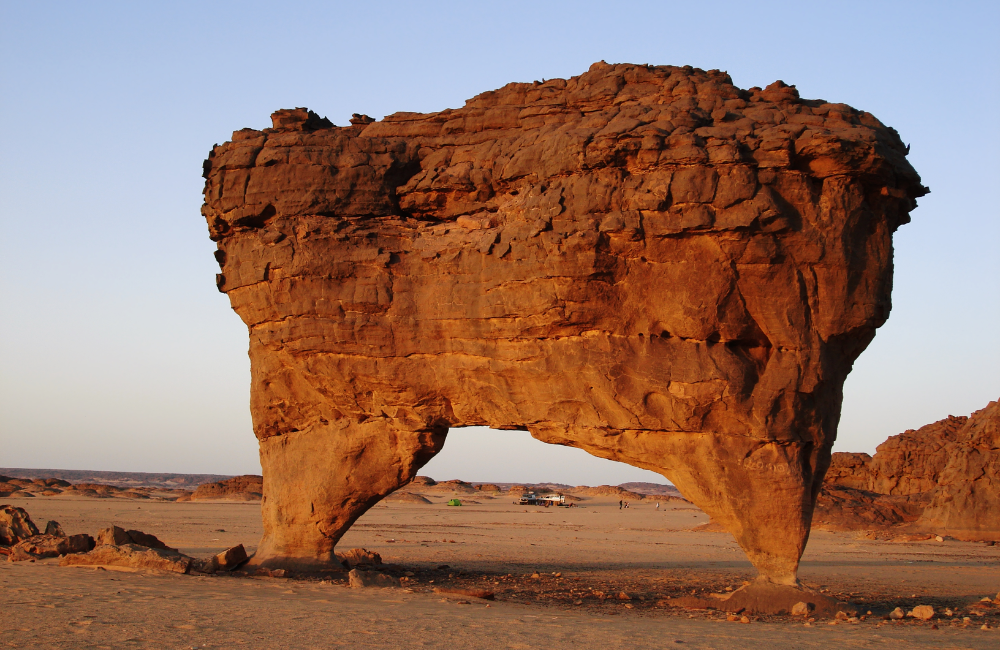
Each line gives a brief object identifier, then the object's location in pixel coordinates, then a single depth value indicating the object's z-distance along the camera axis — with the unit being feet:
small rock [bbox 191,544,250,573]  46.16
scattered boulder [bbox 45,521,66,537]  51.79
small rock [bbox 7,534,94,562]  46.73
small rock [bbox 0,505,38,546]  50.67
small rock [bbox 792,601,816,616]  38.24
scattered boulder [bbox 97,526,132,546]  45.90
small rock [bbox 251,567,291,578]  47.21
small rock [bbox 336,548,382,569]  54.76
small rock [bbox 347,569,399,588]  44.89
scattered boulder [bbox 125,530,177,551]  50.19
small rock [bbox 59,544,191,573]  43.47
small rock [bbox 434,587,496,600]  42.83
